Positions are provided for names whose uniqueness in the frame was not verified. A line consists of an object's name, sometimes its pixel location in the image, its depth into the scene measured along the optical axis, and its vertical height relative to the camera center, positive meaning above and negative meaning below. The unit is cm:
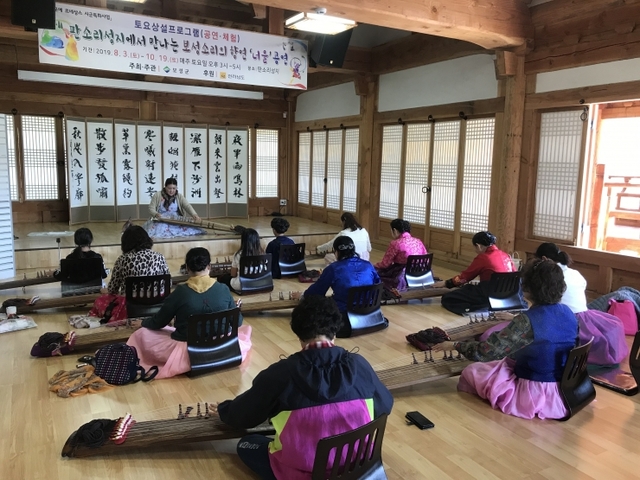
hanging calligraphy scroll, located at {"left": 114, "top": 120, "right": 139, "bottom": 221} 868 -2
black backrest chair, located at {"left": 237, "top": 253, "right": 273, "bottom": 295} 484 -98
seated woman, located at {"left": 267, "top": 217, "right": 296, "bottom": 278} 546 -77
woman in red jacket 432 -86
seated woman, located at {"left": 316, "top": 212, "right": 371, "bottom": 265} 523 -61
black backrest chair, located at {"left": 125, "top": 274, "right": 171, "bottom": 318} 358 -88
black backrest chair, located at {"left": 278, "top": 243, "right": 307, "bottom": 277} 567 -98
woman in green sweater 298 -86
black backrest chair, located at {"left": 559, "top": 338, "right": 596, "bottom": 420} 254 -107
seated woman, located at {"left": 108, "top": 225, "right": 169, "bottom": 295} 360 -63
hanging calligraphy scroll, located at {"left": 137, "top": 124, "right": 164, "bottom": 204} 888 +15
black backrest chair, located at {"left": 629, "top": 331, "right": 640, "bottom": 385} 291 -105
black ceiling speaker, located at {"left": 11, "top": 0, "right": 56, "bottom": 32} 432 +129
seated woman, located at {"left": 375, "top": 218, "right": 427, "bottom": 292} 489 -76
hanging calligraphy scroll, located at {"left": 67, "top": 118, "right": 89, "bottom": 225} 818 +0
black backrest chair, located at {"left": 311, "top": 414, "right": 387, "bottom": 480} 154 -89
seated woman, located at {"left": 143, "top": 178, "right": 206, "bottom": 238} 710 -58
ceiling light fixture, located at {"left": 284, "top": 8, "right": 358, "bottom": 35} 467 +141
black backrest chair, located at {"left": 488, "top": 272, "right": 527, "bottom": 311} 428 -98
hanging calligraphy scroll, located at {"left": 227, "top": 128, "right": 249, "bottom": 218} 962 -2
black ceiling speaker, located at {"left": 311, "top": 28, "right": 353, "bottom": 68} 638 +156
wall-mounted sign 454 +116
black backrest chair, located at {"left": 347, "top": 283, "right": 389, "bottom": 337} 378 -101
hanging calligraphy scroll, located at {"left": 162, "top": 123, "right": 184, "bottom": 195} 908 +30
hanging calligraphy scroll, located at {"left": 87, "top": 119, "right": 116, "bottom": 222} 845 -3
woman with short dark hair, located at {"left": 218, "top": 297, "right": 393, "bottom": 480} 167 -73
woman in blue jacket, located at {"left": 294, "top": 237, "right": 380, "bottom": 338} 370 -74
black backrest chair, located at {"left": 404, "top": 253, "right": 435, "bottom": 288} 486 -92
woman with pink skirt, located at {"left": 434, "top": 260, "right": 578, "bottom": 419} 250 -88
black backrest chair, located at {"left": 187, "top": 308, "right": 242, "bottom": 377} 297 -103
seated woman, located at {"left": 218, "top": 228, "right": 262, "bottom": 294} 482 -76
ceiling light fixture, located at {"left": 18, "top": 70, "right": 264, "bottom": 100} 798 +140
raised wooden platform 611 -95
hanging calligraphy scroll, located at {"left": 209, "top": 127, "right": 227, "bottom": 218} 948 -1
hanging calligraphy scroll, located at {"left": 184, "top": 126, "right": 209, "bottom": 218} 928 +4
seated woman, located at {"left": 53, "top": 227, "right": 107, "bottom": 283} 433 -75
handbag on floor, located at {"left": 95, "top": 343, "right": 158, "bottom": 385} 297 -115
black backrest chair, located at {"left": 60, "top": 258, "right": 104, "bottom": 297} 437 -93
